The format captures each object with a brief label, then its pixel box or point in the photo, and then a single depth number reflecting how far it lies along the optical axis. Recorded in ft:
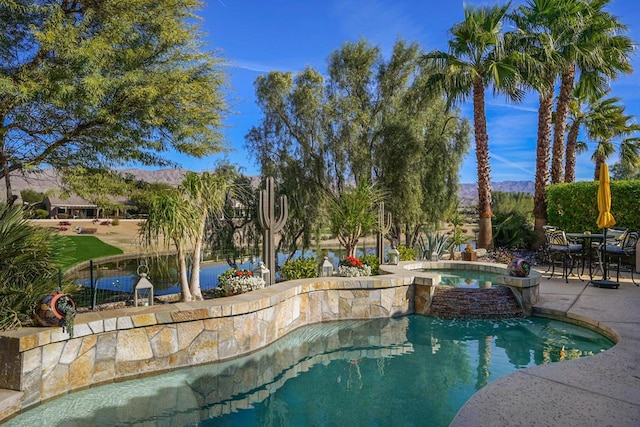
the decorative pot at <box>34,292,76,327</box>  13.91
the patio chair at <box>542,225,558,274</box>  40.08
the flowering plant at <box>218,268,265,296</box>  21.91
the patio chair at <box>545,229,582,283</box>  29.19
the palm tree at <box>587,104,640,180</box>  56.95
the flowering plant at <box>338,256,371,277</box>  27.20
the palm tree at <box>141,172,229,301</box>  20.29
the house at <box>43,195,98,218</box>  152.05
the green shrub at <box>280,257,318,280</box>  26.58
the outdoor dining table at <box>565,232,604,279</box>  29.72
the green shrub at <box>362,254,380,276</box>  30.43
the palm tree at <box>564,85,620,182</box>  54.24
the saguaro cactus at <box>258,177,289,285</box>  24.91
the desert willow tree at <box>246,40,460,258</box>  46.68
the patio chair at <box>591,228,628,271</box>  29.57
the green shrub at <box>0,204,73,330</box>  14.29
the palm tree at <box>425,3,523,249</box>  42.09
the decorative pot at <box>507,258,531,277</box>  24.80
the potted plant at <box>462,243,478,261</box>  40.47
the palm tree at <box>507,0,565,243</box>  42.86
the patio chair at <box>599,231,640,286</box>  27.86
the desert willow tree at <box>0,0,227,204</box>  22.54
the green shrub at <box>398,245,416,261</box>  38.82
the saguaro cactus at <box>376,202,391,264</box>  35.01
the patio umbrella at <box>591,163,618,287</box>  26.23
